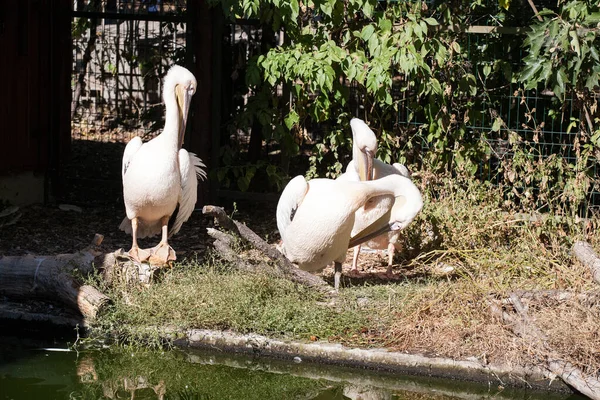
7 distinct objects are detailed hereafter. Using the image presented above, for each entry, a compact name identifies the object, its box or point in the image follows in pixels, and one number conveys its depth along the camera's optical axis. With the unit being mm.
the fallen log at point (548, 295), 6089
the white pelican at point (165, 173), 7195
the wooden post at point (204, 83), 9445
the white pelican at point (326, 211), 6781
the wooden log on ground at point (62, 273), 6500
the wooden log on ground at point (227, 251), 6859
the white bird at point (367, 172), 7539
